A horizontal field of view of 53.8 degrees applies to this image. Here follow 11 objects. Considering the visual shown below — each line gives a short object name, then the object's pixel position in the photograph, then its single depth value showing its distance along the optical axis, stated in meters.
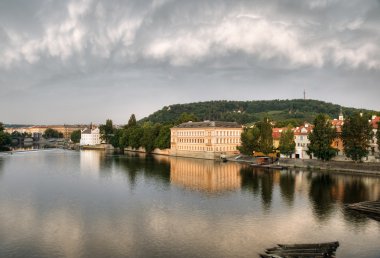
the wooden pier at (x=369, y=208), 37.31
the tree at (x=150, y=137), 122.94
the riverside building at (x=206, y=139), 101.81
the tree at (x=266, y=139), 85.38
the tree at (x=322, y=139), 70.94
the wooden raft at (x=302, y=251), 25.34
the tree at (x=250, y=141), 88.61
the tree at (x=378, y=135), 67.21
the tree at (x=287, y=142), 83.06
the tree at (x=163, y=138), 119.50
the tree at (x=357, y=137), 67.19
